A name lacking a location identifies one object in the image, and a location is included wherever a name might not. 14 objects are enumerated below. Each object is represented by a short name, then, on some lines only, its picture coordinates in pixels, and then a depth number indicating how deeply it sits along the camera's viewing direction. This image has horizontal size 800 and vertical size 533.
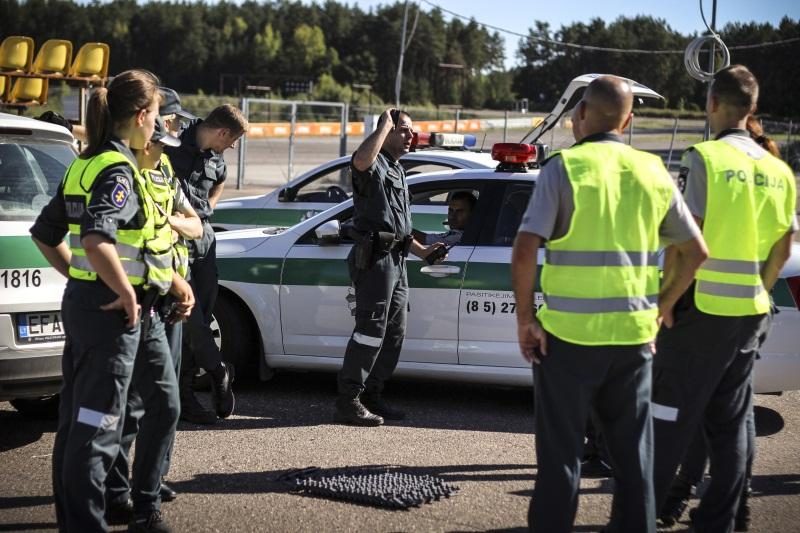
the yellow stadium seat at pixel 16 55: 12.69
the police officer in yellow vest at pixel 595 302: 3.47
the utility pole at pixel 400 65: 32.75
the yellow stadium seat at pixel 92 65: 12.55
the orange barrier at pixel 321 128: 27.39
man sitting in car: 6.53
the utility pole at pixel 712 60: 9.43
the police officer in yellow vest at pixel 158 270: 4.02
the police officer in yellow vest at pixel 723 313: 4.00
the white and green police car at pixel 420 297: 6.21
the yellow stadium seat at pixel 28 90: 12.45
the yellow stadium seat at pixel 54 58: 12.78
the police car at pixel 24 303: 5.02
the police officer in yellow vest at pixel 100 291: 3.69
